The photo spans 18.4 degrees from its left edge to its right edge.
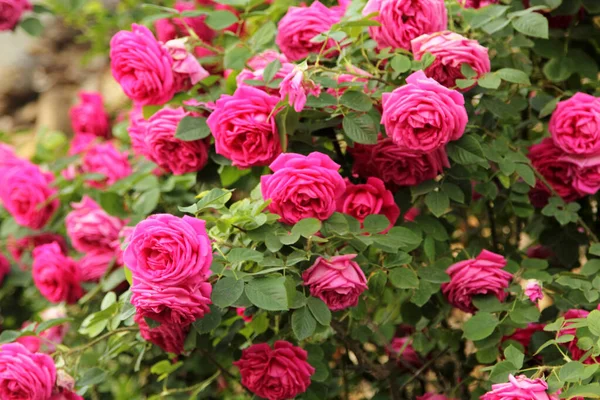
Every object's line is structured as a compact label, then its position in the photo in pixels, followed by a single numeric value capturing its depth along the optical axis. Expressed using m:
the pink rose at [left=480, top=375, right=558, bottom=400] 1.66
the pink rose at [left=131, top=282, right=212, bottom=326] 1.64
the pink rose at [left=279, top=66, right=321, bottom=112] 1.71
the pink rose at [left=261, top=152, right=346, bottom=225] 1.70
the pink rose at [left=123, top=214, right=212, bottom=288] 1.63
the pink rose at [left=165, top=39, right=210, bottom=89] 1.86
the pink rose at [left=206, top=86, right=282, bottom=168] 1.77
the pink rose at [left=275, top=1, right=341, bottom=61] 1.87
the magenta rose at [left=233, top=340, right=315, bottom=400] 1.79
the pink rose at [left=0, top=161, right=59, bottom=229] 2.24
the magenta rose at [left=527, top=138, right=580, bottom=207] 1.90
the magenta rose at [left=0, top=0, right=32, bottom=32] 2.13
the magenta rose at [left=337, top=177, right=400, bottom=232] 1.79
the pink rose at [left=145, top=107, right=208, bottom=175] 1.86
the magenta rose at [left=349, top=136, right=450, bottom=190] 1.80
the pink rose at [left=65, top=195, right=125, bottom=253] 2.14
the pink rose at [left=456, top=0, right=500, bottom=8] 1.99
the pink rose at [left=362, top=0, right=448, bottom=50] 1.79
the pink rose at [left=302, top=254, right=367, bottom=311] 1.71
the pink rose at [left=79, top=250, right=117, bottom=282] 2.16
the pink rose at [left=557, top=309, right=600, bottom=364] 1.74
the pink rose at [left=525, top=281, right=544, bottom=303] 1.78
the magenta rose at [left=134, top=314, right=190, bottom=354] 1.80
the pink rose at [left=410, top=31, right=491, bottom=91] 1.77
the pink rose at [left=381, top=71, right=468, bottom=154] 1.71
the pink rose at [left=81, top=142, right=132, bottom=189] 2.26
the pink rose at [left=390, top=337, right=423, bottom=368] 2.00
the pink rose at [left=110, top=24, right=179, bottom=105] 1.83
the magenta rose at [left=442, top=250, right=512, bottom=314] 1.82
